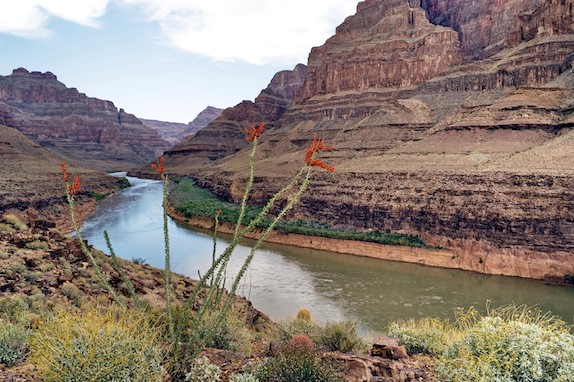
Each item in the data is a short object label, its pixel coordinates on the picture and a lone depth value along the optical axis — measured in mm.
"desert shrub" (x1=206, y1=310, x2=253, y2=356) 9047
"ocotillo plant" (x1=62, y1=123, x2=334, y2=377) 6918
